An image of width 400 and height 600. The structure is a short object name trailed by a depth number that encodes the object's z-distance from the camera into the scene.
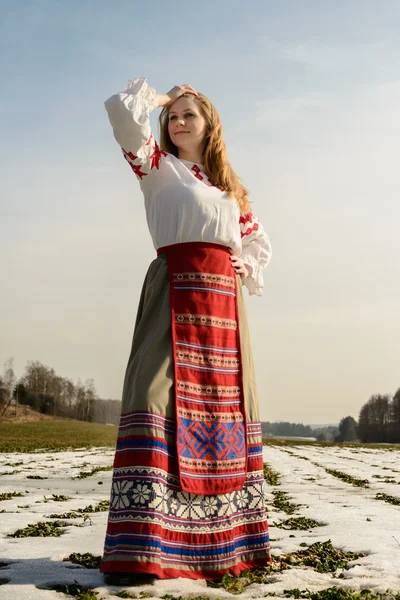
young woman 2.92
